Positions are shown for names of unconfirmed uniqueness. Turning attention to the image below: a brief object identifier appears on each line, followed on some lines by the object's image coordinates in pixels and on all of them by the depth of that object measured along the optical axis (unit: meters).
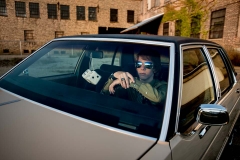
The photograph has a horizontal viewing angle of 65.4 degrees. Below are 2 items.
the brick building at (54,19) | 24.02
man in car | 1.59
